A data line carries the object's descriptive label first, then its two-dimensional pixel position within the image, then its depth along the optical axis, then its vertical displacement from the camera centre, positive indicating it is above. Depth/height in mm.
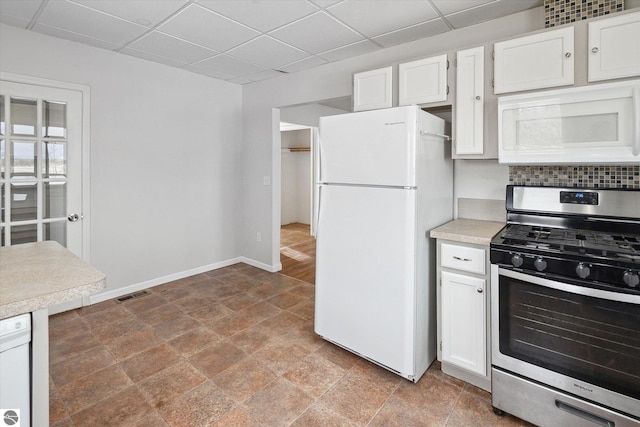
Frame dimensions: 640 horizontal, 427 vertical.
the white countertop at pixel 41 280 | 1066 -250
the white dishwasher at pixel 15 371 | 1037 -507
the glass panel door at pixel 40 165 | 2775 +419
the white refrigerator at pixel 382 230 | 1998 -115
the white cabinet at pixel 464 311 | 1929 -598
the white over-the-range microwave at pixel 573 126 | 1649 +465
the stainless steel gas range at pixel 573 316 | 1469 -507
